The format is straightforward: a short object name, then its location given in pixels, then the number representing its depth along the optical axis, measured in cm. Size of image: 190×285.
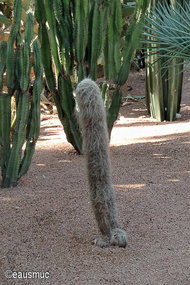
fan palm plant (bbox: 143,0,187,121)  567
